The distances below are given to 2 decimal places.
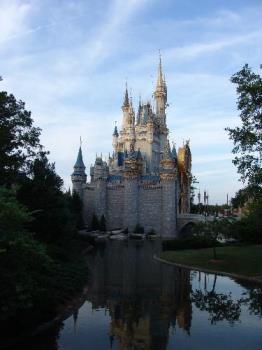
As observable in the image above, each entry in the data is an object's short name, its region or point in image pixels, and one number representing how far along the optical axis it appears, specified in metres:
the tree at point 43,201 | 32.03
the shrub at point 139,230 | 82.25
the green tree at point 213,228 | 40.55
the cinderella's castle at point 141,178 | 82.19
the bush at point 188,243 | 49.80
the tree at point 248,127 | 27.08
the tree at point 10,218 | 13.12
